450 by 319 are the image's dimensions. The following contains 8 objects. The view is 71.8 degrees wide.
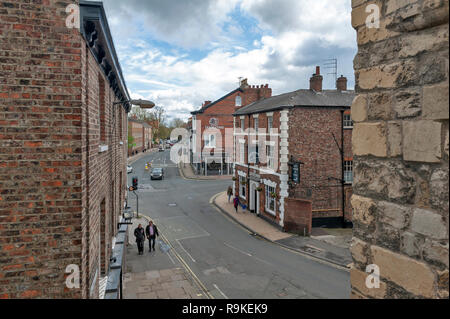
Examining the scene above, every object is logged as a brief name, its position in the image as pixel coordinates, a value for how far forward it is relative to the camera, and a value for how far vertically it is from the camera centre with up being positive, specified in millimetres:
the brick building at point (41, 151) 3557 -21
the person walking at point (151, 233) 15156 -4123
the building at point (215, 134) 40812 +2020
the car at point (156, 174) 37219 -2986
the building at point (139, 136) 64688 +3273
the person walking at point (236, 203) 22795 -3958
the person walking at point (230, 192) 25594 -3534
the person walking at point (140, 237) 14375 -4101
